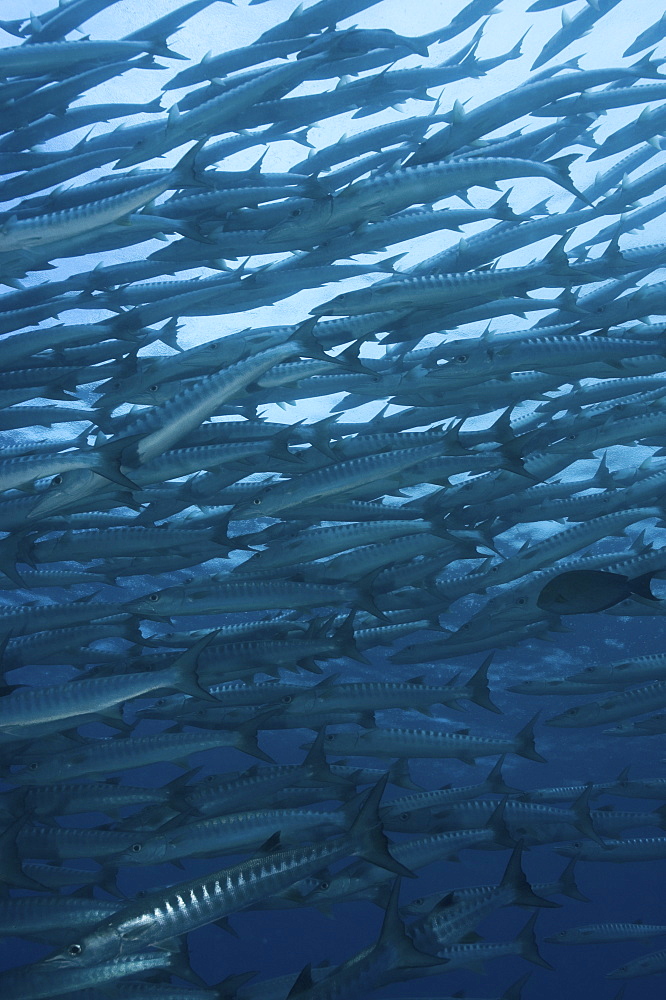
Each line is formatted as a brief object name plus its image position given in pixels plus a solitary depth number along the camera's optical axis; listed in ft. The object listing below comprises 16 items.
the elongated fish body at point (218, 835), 17.75
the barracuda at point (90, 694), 16.98
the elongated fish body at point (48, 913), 18.65
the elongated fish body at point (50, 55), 15.85
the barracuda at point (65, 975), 13.98
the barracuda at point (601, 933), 31.94
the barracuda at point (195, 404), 14.58
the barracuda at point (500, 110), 17.49
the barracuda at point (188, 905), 13.69
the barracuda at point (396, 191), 16.25
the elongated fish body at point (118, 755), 21.48
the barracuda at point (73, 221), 15.02
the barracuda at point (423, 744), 23.70
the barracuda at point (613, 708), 24.53
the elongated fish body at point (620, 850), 27.12
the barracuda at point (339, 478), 18.37
